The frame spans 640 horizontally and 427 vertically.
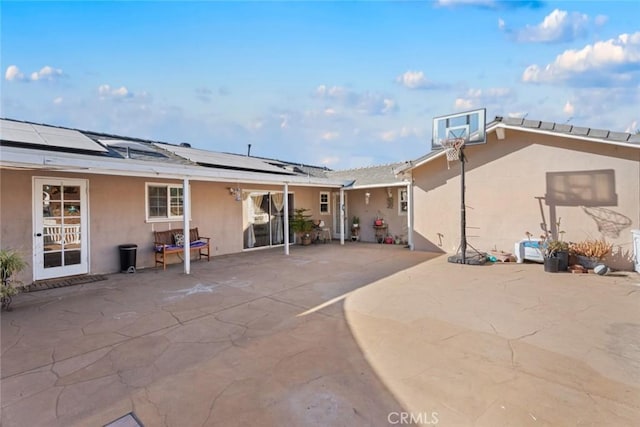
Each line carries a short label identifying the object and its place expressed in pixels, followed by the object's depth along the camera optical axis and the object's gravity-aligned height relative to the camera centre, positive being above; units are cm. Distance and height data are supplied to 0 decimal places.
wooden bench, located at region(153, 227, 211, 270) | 853 -81
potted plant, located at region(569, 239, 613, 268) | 763 -106
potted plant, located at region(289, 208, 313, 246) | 1283 -48
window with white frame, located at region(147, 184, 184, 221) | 882 +42
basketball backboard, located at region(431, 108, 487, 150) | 874 +252
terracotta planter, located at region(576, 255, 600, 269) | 758 -129
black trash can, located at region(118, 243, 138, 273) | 798 -111
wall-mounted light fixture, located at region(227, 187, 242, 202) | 1071 +81
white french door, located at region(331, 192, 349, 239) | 1523 -7
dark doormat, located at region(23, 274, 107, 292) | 649 -145
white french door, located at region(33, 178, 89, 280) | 684 -23
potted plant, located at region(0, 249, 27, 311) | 505 -86
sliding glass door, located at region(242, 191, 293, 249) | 1153 -14
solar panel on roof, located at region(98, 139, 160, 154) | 875 +218
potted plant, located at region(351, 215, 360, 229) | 1435 -41
